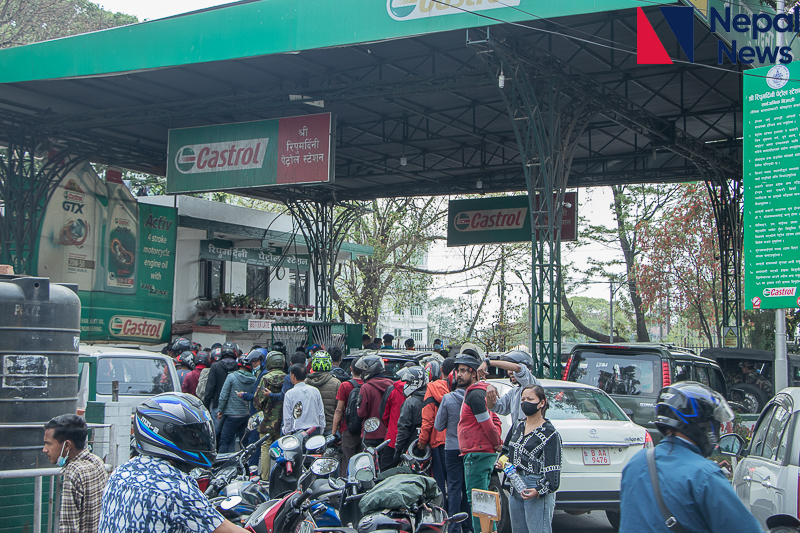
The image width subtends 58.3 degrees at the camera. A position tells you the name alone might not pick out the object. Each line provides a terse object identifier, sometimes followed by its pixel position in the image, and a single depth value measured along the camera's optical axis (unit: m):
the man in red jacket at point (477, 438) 6.78
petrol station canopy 12.86
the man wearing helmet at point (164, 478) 2.69
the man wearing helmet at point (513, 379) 6.75
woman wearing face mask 5.55
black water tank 5.35
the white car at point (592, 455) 7.35
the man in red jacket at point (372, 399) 8.55
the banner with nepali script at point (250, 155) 15.14
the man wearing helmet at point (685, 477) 2.76
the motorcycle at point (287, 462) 6.50
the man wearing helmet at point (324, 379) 9.43
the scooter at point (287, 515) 4.94
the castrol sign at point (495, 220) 21.05
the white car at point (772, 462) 4.89
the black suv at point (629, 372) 10.05
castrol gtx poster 20.27
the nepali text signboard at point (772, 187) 11.15
